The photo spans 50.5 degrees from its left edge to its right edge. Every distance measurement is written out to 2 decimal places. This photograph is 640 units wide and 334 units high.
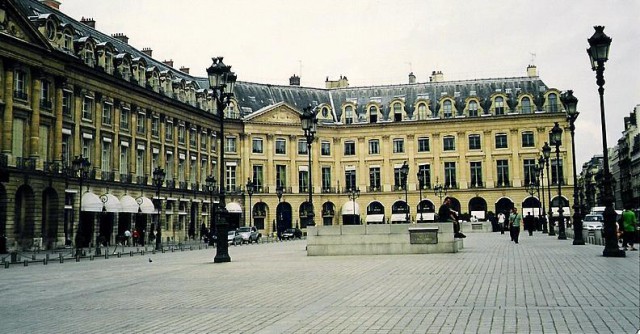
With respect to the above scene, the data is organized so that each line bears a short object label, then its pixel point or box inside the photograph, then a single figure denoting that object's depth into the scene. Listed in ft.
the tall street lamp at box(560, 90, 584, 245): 91.61
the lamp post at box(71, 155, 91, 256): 110.83
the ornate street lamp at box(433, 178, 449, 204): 253.53
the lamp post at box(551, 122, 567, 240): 121.49
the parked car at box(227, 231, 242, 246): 180.14
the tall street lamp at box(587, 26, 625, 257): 67.31
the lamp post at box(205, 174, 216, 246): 229.04
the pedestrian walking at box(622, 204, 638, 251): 78.28
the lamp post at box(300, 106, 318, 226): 106.42
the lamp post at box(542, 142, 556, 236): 143.71
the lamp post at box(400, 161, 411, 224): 169.99
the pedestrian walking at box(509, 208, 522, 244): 108.83
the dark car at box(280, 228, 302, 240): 223.71
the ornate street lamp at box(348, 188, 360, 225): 276.04
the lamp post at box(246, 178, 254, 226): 205.69
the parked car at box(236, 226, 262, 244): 189.15
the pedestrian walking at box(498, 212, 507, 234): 163.80
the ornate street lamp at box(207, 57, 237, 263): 77.46
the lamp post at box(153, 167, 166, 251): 141.75
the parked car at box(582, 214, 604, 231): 136.43
